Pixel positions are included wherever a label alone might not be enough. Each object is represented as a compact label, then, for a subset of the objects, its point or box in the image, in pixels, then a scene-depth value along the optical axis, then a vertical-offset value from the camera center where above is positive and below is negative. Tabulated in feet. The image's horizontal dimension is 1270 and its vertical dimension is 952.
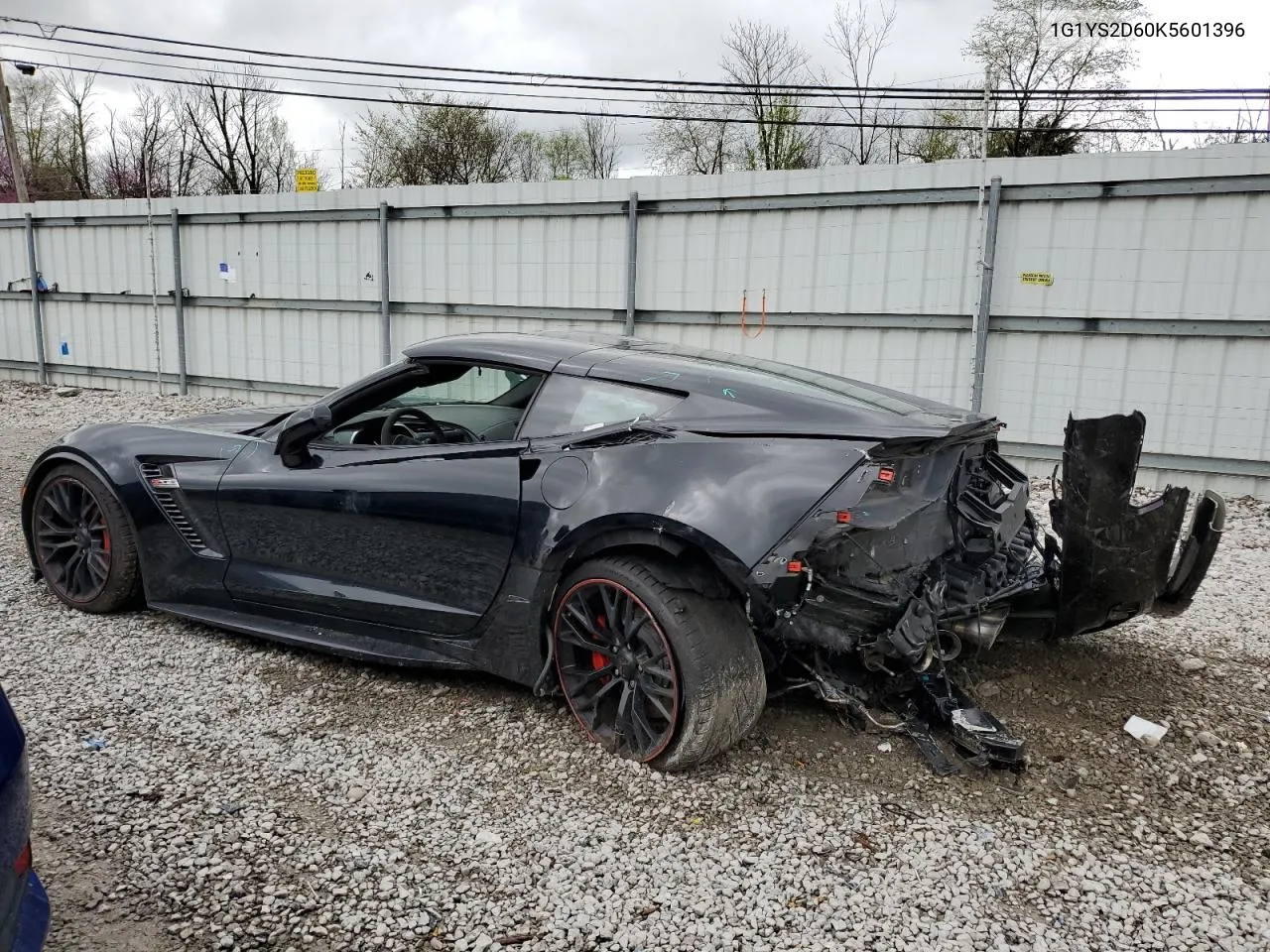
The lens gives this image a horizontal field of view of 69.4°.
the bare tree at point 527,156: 105.81 +16.30
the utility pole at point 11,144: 79.97 +11.74
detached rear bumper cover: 10.44 -2.43
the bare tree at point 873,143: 69.92 +13.11
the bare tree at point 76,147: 125.08 +18.10
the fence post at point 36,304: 44.88 -1.27
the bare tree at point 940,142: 70.69 +13.30
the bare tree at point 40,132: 124.16 +19.95
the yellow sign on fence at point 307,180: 40.88 +4.85
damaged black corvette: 9.32 -2.63
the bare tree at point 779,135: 76.64 +14.73
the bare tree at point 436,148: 100.32 +16.19
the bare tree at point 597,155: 99.50 +16.08
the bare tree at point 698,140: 81.76 +15.26
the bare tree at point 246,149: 128.06 +18.96
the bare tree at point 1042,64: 70.44 +19.70
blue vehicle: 5.33 -3.40
